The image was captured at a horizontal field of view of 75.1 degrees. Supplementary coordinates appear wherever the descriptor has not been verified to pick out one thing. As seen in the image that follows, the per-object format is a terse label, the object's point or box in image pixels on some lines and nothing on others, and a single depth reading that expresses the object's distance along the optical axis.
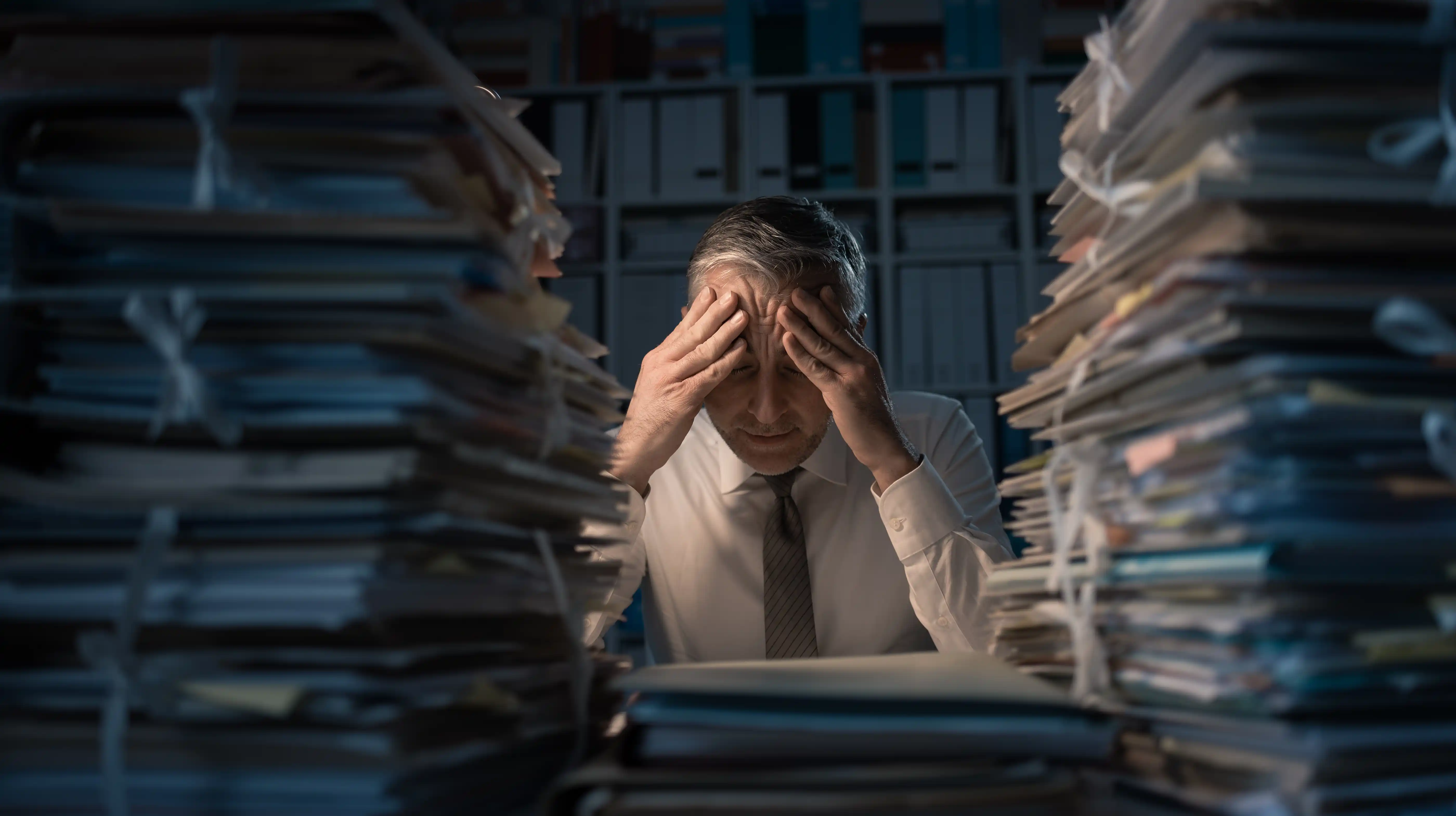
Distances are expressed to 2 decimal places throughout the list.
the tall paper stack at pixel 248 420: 0.42
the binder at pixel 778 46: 3.30
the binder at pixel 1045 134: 3.11
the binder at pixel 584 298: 3.19
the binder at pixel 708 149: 3.17
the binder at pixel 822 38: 3.26
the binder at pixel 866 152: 3.23
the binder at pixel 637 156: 3.21
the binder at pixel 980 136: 3.13
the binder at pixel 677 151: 3.19
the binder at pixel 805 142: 3.21
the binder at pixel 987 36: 3.23
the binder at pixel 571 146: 3.24
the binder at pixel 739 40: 3.27
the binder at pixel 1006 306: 3.05
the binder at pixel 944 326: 3.06
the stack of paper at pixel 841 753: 0.42
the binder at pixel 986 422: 3.04
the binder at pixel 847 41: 3.25
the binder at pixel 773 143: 3.18
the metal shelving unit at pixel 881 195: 3.09
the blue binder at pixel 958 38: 3.25
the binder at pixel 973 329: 3.05
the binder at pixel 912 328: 3.07
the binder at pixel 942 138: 3.15
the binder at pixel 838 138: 3.18
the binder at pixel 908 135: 3.17
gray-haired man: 1.38
